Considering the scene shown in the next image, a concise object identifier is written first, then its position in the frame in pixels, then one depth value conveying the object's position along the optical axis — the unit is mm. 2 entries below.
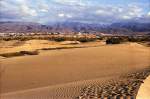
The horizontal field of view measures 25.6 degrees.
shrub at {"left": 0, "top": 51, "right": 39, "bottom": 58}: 31706
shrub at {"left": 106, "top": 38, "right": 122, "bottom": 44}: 46875
